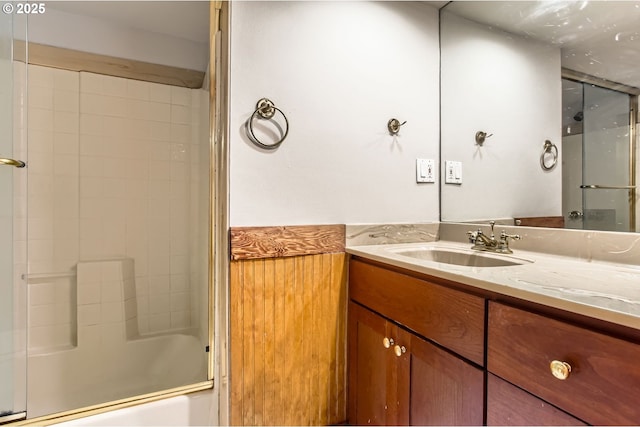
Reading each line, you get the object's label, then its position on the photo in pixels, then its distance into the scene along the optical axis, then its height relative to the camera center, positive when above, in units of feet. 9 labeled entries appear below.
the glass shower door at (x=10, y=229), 3.72 -0.23
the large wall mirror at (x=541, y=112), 3.25 +1.36
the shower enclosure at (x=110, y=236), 5.71 -0.48
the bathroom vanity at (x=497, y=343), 1.68 -0.91
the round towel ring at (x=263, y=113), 3.78 +1.24
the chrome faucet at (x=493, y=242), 3.94 -0.36
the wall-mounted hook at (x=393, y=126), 4.61 +1.33
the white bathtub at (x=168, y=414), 3.75 -2.56
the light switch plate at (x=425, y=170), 4.89 +0.71
